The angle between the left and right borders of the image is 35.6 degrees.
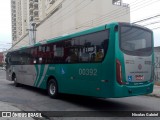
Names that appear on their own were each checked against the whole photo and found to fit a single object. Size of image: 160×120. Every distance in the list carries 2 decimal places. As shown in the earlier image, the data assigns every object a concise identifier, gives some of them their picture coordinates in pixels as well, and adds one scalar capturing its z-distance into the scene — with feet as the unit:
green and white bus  27.78
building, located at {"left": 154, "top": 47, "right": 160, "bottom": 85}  64.14
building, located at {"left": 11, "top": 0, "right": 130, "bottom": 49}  146.82
